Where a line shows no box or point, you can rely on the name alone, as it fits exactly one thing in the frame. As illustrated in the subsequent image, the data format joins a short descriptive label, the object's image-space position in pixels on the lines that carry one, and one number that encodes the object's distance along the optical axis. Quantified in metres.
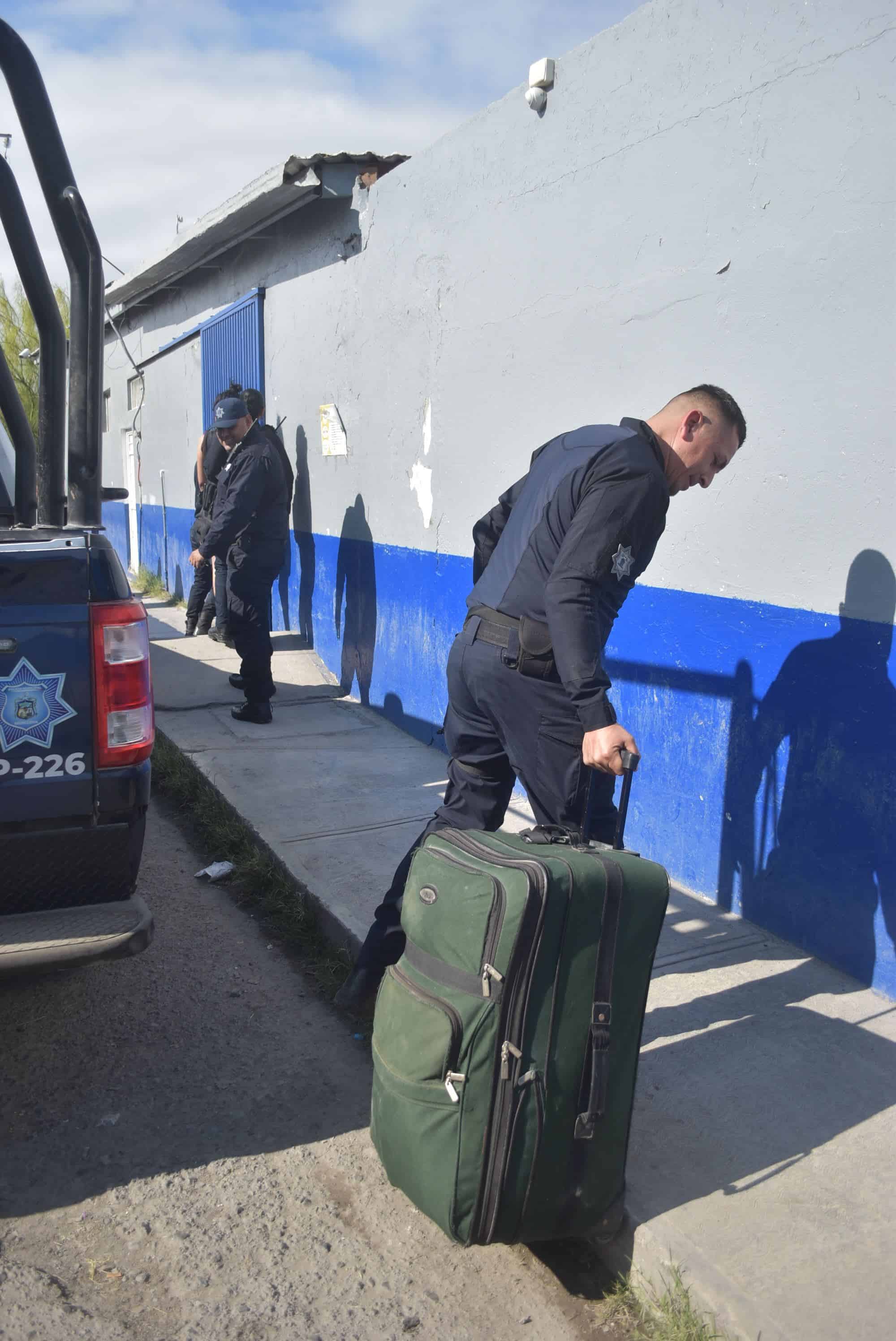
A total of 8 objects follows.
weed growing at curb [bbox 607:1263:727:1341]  2.02
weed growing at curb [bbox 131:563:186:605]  12.42
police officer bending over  2.43
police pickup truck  2.43
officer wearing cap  6.29
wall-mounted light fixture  4.52
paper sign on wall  7.10
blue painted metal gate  8.62
